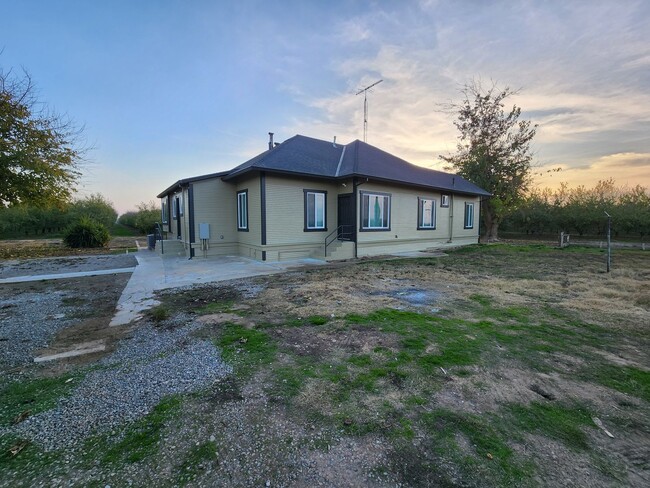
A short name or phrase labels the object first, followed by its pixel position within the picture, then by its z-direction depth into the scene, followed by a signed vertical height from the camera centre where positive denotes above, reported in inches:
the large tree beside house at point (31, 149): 511.2 +151.2
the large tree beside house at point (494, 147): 848.9 +238.1
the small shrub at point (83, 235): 610.5 -9.9
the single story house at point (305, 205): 425.1 +37.8
